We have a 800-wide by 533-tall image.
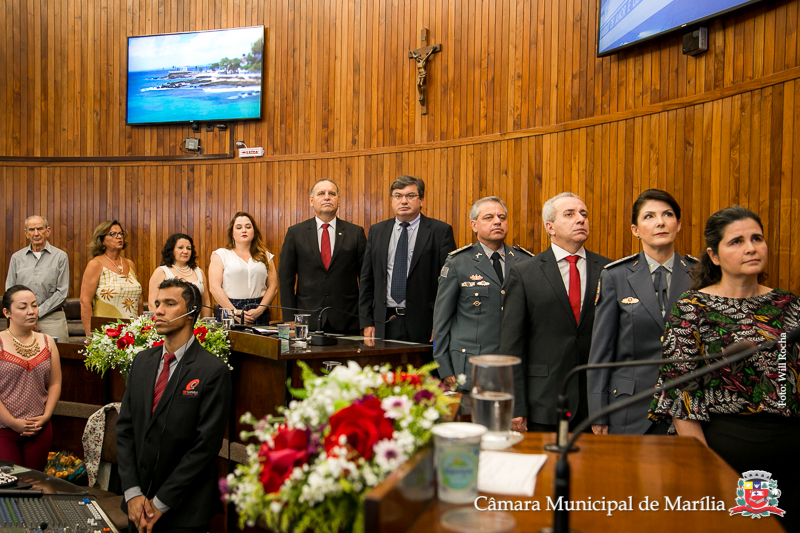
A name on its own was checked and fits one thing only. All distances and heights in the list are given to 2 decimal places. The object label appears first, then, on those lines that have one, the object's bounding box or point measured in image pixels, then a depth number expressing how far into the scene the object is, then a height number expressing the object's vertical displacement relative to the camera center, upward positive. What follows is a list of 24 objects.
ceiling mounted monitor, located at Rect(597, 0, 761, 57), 3.63 +1.49
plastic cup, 1.02 -0.36
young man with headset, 2.52 -0.79
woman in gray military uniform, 2.34 -0.22
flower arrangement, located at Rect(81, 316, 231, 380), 3.31 -0.52
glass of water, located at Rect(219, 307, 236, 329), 3.70 -0.43
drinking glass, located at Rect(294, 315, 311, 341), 3.36 -0.44
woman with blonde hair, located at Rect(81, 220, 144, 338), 5.11 -0.30
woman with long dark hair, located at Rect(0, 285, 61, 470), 3.26 -0.77
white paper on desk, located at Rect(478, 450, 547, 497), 1.10 -0.42
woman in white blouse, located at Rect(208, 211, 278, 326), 4.59 -0.19
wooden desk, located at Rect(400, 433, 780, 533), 1.01 -0.44
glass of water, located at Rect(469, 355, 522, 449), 1.25 -0.29
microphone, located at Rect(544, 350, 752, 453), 1.12 -0.31
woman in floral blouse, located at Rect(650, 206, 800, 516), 1.80 -0.32
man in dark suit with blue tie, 4.00 -0.11
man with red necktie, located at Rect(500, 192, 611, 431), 2.57 -0.28
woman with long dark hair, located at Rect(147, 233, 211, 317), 4.89 -0.14
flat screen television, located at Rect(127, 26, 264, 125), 6.60 +1.88
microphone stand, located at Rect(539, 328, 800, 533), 0.88 -0.32
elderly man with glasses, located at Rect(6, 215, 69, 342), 5.57 -0.21
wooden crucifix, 5.50 +1.70
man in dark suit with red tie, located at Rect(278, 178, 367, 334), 4.46 -0.11
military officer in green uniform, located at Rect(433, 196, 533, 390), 3.09 -0.23
